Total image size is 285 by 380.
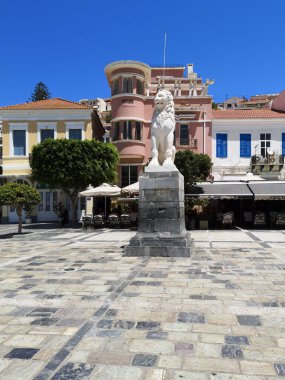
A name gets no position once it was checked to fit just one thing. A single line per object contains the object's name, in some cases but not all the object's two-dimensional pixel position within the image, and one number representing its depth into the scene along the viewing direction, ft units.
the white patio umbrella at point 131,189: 65.36
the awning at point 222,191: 66.23
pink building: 95.55
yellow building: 95.30
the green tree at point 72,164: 78.43
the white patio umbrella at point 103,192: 69.36
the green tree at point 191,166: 70.08
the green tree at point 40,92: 203.10
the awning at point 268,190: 64.95
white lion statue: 34.99
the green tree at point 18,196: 52.54
